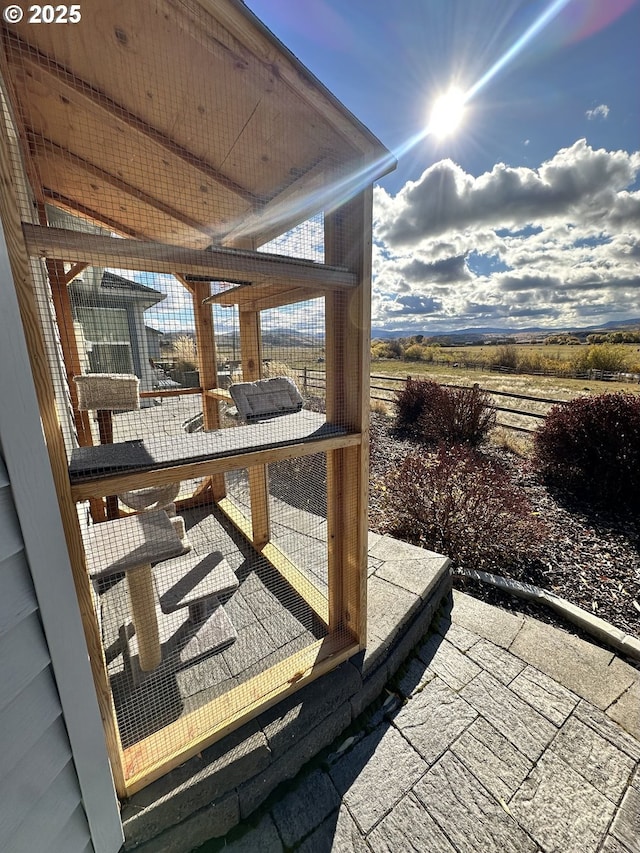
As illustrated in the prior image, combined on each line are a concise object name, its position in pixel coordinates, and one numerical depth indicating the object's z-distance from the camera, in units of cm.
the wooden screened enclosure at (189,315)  94
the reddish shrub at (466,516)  274
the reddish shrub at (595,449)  346
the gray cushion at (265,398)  179
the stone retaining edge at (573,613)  193
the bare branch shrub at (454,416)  537
